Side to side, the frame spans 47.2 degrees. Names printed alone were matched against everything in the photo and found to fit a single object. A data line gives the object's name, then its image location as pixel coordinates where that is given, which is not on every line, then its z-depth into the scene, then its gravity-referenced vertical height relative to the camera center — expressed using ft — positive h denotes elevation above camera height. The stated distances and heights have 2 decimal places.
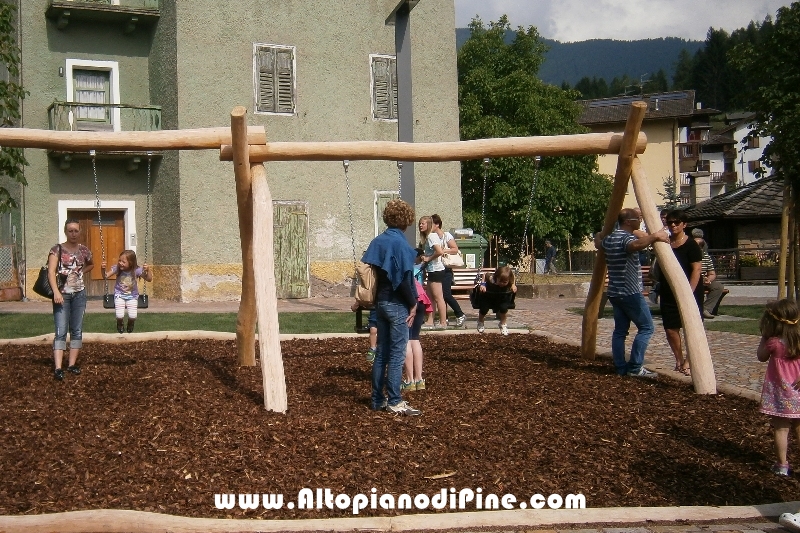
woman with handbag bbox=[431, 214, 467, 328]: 41.81 -0.88
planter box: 113.29 -4.89
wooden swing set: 25.46 +2.67
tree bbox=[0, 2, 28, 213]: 51.65 +8.71
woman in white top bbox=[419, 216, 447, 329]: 40.78 -1.10
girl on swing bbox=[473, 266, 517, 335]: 41.86 -2.52
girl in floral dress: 19.40 -2.96
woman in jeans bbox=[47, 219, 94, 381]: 30.25 -1.45
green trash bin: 69.21 -0.71
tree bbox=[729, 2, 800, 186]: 48.52 +7.84
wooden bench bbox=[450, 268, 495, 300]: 55.62 -2.54
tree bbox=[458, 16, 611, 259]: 130.11 +12.21
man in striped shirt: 29.66 -1.81
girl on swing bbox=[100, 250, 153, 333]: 40.65 -1.77
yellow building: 216.33 +27.50
